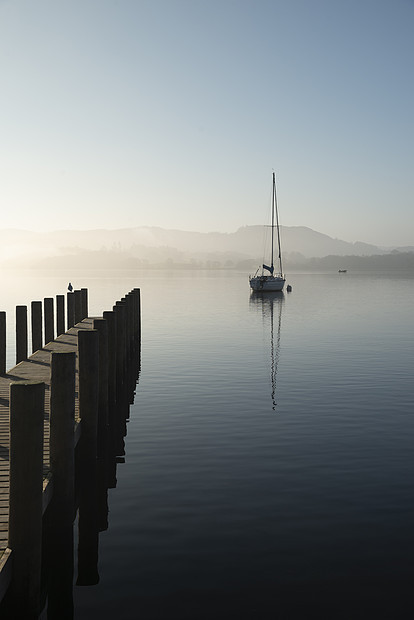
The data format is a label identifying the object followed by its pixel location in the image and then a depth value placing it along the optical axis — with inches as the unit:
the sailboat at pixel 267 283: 3348.9
